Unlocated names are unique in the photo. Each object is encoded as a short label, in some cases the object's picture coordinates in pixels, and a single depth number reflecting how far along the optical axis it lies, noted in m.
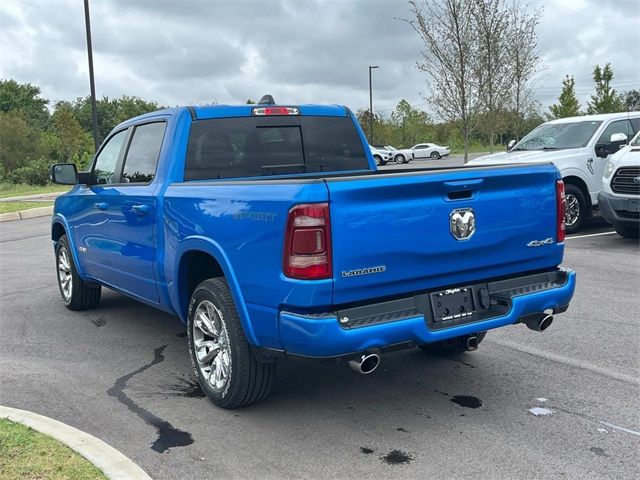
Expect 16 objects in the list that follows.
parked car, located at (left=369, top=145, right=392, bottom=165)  45.71
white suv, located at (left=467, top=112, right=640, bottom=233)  11.49
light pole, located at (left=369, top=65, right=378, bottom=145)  53.00
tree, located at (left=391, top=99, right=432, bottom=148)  69.69
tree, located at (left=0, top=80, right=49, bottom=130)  73.31
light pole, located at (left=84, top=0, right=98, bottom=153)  24.06
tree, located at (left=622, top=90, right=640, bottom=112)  57.03
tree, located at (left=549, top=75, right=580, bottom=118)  40.69
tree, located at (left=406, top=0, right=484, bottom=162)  19.08
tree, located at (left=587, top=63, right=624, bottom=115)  41.25
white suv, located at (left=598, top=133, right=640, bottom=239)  9.84
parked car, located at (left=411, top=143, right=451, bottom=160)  55.88
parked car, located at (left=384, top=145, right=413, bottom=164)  52.09
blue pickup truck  3.60
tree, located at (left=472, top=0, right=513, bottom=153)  19.62
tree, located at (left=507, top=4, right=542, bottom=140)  21.89
